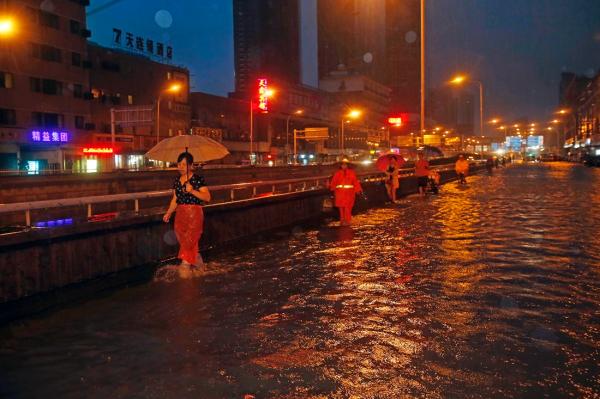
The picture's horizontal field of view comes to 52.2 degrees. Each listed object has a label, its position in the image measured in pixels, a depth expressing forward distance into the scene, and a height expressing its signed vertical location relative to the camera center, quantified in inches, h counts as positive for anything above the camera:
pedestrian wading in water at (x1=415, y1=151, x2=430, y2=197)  989.2 -24.3
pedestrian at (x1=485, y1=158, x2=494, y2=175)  2246.9 -29.7
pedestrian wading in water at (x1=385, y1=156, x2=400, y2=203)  882.1 -33.0
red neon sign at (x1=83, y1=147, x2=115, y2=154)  1900.8 +47.1
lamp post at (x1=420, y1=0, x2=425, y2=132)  1277.1 +195.1
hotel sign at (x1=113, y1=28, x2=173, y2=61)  2643.5 +536.8
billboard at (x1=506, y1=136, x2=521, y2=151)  6859.7 +147.2
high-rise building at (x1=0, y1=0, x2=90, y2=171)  1875.0 +270.5
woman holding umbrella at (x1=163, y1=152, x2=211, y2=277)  330.0 -24.5
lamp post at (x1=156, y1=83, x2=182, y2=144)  2684.5 +323.3
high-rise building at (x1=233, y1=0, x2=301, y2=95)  3764.3 +514.0
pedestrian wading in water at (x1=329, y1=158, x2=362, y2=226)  577.5 -25.8
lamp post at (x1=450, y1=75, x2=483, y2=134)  2540.6 +224.6
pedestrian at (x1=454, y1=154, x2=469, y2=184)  1445.6 -23.1
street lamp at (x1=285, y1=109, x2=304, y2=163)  3386.6 +52.8
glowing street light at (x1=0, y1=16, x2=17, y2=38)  744.4 +176.5
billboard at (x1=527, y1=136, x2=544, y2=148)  7194.9 +170.9
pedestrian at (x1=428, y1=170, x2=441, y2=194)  1082.7 -46.4
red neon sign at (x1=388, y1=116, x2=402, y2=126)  2382.4 +149.6
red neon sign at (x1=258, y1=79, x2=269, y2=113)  3383.4 +365.9
